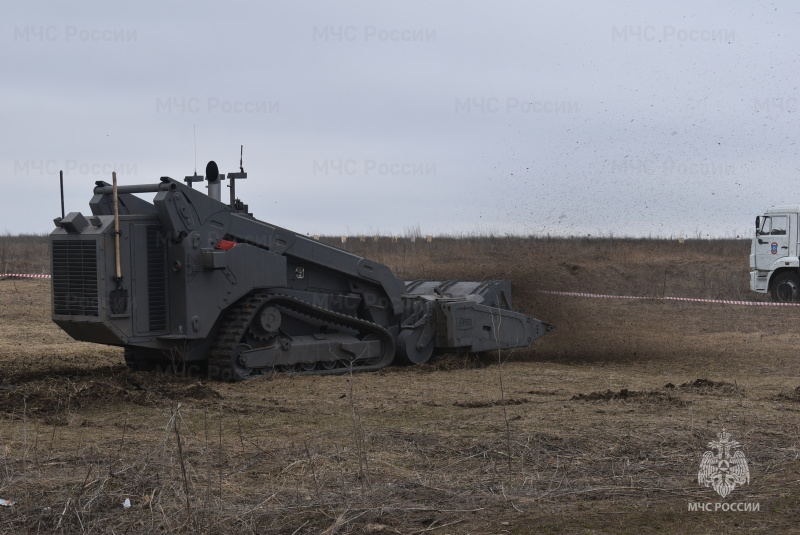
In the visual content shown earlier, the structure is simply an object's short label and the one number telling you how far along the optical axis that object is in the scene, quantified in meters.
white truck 28.03
